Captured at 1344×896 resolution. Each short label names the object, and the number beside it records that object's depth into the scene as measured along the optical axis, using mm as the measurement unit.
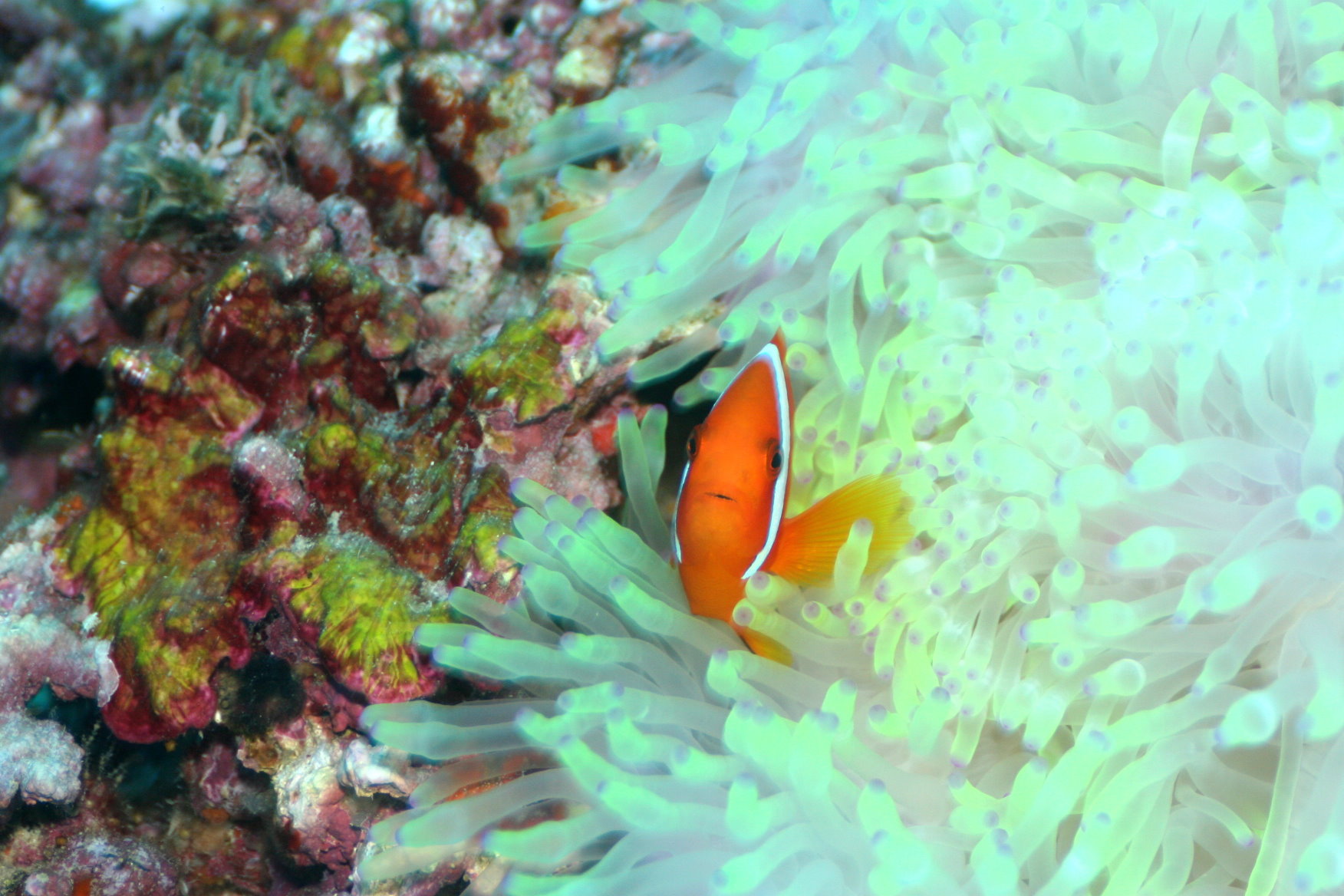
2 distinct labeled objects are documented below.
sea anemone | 368
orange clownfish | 391
